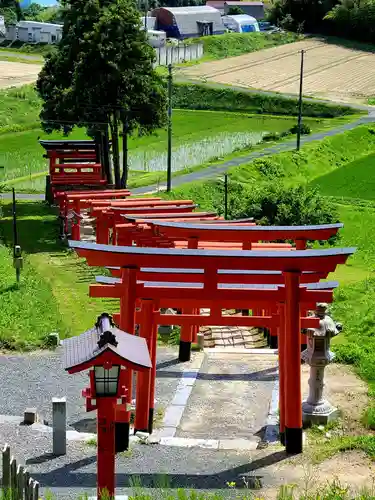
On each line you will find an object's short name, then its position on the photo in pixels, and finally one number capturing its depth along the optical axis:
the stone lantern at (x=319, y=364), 15.44
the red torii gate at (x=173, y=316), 14.88
